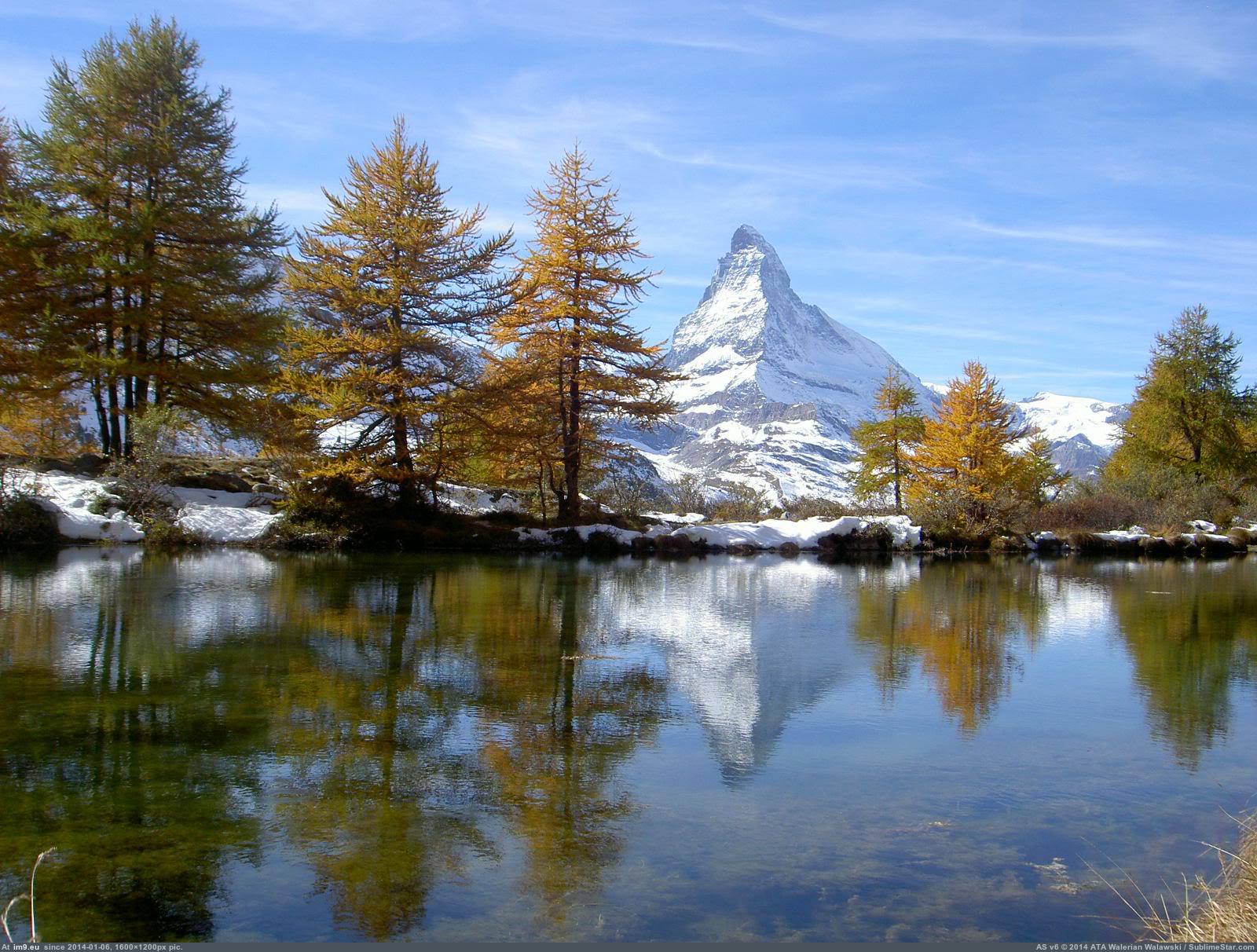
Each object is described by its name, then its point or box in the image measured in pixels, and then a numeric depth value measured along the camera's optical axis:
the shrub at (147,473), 17.25
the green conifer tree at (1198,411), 36.50
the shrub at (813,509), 28.67
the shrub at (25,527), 15.53
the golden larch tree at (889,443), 35.53
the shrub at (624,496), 23.88
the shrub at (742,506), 28.34
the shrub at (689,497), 29.50
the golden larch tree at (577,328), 21.25
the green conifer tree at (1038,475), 27.36
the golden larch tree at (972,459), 25.17
